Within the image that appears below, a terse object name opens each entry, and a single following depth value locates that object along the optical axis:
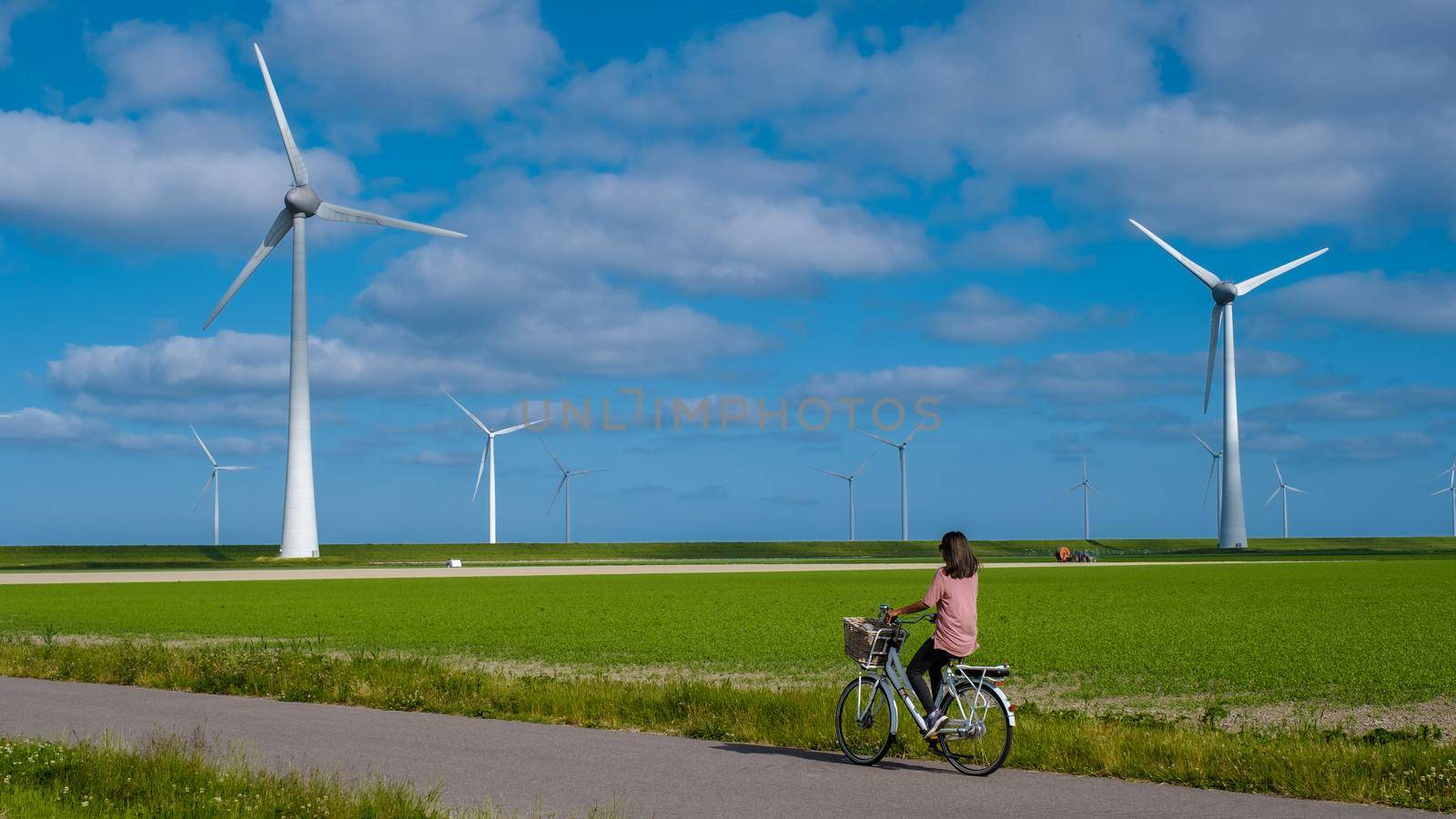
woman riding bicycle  12.55
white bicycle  12.46
